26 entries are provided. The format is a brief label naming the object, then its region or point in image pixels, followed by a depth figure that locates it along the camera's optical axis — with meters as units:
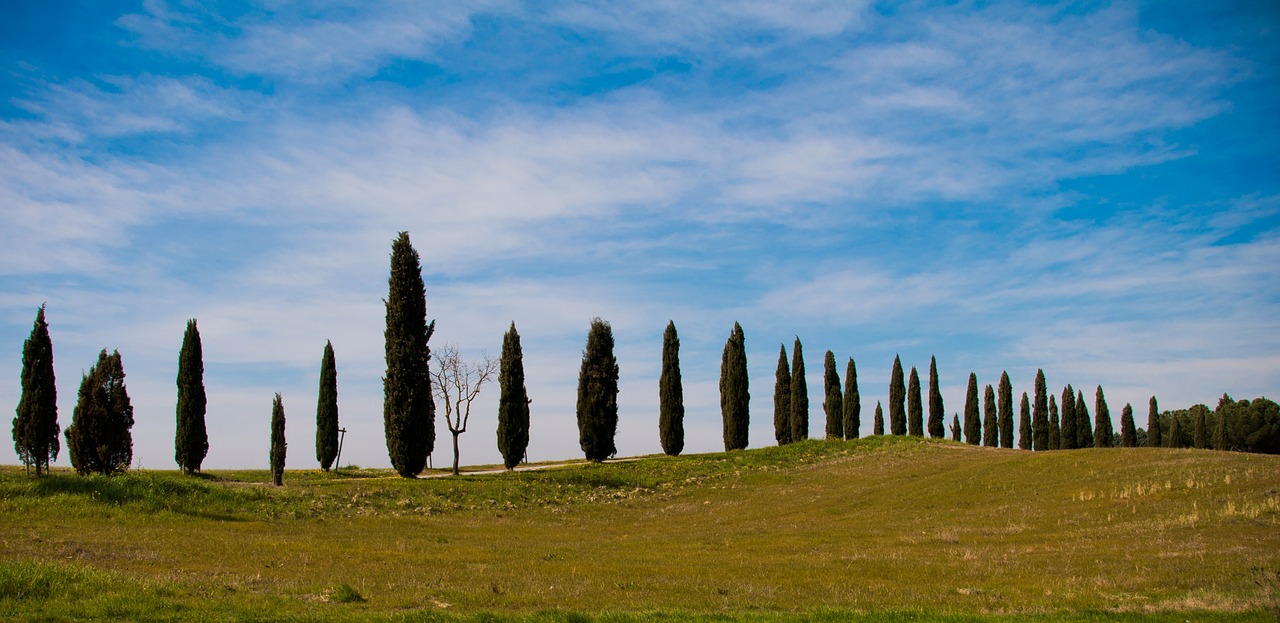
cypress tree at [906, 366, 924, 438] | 92.19
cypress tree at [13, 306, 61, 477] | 45.94
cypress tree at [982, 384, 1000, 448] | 99.88
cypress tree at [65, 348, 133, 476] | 53.09
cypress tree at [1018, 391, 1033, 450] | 99.69
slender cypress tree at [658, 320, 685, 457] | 71.06
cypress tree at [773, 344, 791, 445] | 83.00
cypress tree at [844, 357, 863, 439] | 87.50
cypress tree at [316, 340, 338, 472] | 65.50
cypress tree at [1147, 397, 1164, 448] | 110.93
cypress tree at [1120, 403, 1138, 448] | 110.82
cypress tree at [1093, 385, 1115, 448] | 102.38
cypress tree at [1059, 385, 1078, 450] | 101.12
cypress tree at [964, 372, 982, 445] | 97.62
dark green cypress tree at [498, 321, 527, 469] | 59.38
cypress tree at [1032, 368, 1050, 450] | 99.31
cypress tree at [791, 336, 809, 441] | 82.38
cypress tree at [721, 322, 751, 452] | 75.56
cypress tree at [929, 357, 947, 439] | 92.50
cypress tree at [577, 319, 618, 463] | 65.12
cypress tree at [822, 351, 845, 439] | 87.69
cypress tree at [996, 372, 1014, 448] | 100.06
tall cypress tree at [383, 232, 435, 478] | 47.19
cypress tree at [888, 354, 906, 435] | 90.94
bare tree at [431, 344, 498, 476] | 62.66
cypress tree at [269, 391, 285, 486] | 55.28
